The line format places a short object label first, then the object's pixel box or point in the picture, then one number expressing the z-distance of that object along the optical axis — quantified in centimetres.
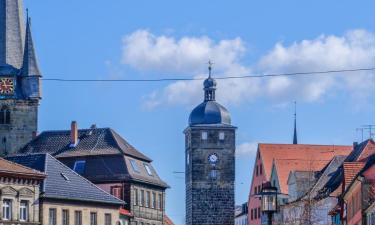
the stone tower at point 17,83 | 14850
